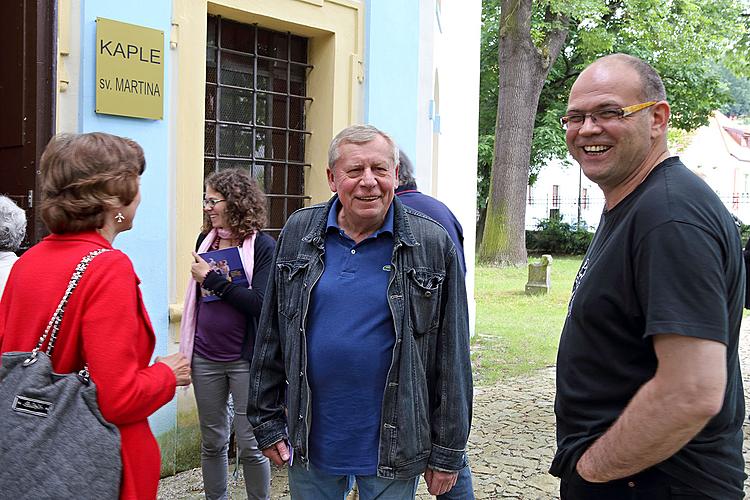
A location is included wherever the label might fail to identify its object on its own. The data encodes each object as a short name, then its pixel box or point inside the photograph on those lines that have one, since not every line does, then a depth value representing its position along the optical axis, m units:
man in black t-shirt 1.89
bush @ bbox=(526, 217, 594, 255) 30.28
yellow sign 4.75
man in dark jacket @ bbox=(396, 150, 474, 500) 4.32
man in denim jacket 2.76
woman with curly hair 4.35
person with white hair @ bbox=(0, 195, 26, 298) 3.95
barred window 5.83
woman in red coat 2.28
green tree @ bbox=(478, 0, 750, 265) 21.61
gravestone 16.88
